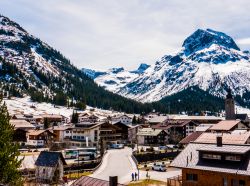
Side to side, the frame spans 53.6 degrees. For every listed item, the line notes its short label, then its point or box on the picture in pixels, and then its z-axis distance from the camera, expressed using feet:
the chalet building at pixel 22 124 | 376.72
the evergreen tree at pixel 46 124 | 403.05
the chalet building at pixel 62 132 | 327.00
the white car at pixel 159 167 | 188.50
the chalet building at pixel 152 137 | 333.36
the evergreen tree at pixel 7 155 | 81.89
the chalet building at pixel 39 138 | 314.98
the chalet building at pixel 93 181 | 74.41
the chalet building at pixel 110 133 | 320.09
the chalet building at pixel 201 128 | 253.35
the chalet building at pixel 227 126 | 237.05
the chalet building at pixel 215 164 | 103.81
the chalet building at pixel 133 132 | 361.15
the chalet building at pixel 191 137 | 228.94
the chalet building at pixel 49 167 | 165.68
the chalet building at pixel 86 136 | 307.06
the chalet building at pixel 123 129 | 353.63
